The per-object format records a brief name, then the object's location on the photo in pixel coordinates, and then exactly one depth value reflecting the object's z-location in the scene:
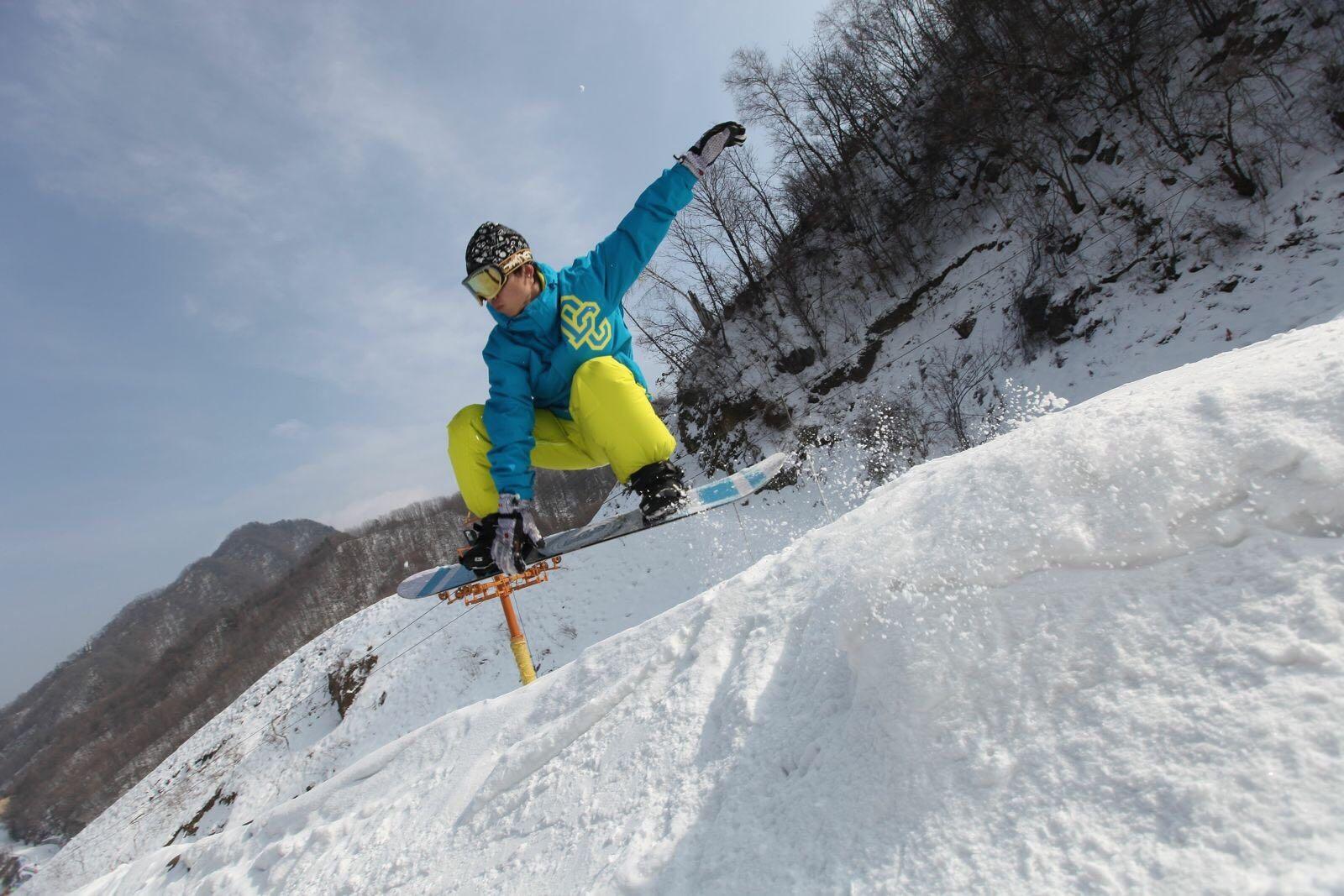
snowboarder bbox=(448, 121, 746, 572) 3.22
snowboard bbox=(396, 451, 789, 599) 3.70
